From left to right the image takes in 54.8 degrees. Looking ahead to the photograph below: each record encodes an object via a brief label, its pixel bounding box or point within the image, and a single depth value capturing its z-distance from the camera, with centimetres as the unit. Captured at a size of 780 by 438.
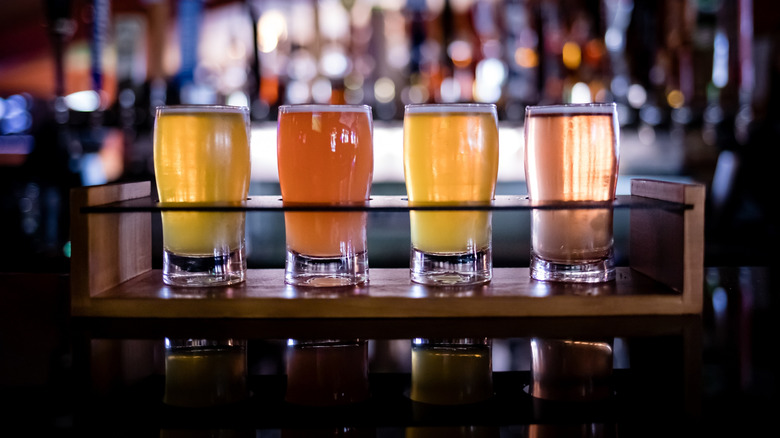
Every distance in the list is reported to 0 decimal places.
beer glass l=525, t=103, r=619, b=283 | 105
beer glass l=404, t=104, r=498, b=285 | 105
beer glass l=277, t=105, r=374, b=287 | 105
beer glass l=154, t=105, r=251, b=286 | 105
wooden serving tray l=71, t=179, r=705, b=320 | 94
